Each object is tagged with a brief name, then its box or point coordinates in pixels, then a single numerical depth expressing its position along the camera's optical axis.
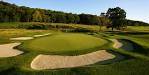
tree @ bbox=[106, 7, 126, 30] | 34.71
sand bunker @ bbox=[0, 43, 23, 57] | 9.30
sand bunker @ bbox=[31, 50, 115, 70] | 7.69
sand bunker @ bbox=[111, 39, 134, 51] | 10.81
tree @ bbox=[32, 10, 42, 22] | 40.41
